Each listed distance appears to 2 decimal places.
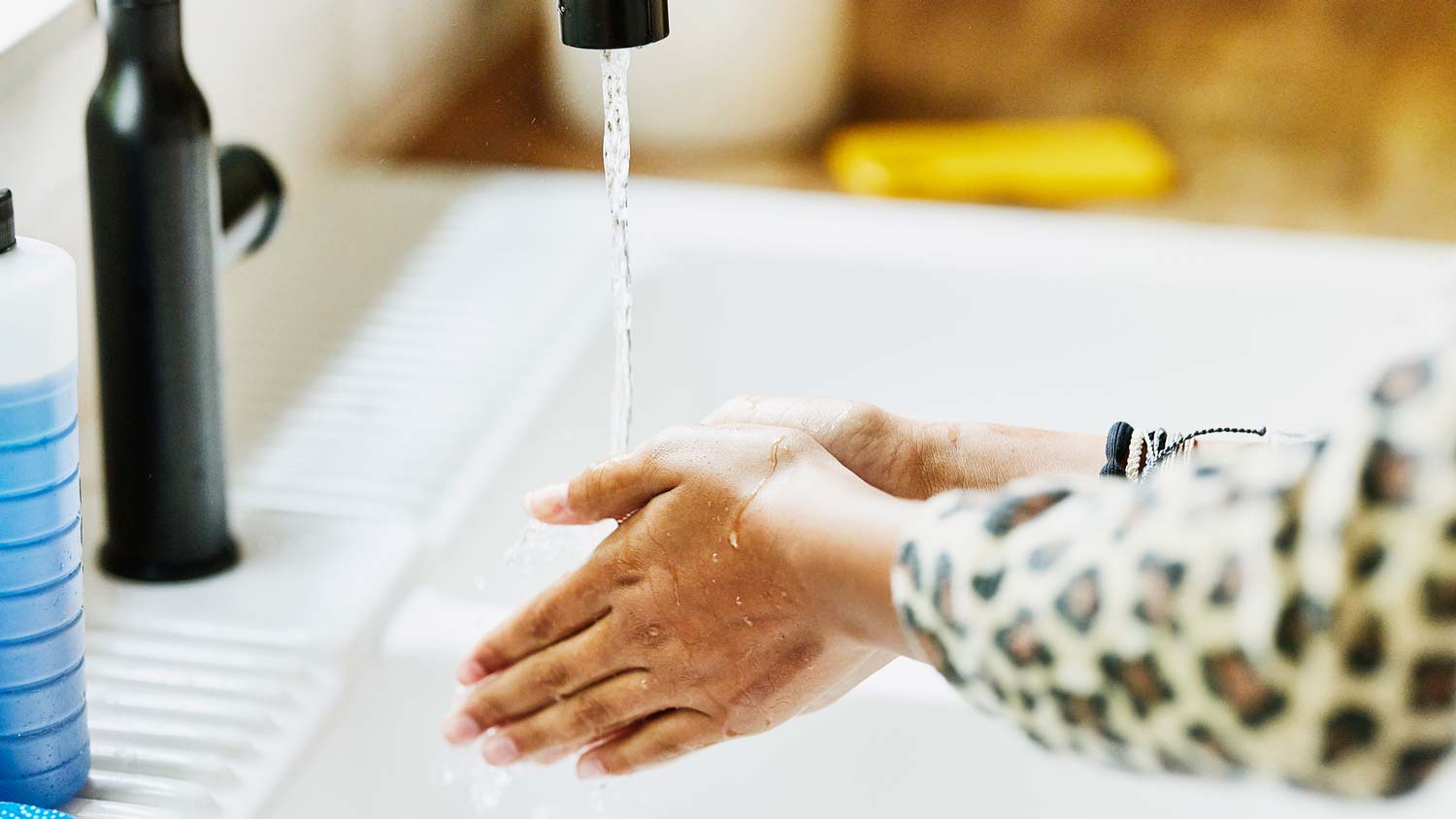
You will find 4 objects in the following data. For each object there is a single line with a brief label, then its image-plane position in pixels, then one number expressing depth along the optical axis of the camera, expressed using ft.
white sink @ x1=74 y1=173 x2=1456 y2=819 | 3.51
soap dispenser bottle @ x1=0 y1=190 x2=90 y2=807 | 2.79
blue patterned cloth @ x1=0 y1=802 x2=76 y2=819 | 2.78
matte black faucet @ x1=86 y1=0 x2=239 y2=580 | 3.11
